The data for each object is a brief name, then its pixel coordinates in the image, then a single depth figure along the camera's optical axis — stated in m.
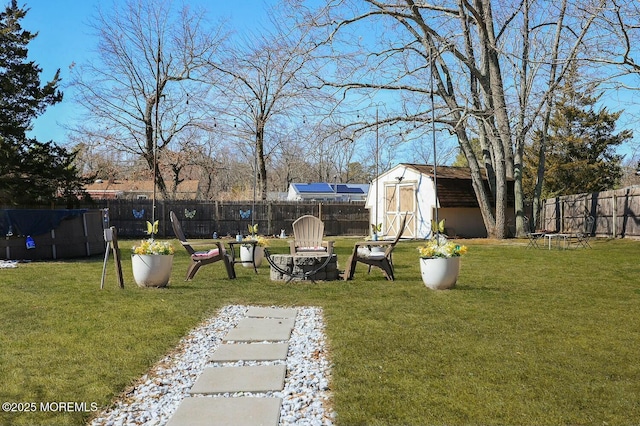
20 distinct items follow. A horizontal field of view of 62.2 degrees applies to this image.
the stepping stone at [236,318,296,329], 5.04
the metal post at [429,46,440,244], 7.34
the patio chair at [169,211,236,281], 8.20
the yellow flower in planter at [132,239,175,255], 7.20
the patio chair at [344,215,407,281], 8.13
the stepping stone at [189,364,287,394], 3.26
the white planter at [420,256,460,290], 7.00
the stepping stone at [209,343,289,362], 3.93
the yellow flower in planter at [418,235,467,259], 7.03
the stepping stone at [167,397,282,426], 2.74
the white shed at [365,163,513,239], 19.81
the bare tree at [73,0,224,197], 24.36
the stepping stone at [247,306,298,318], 5.52
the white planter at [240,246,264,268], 10.01
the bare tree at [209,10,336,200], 22.69
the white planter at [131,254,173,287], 7.16
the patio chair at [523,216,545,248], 14.29
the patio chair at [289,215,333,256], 9.92
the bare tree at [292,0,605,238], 15.18
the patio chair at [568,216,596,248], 14.47
